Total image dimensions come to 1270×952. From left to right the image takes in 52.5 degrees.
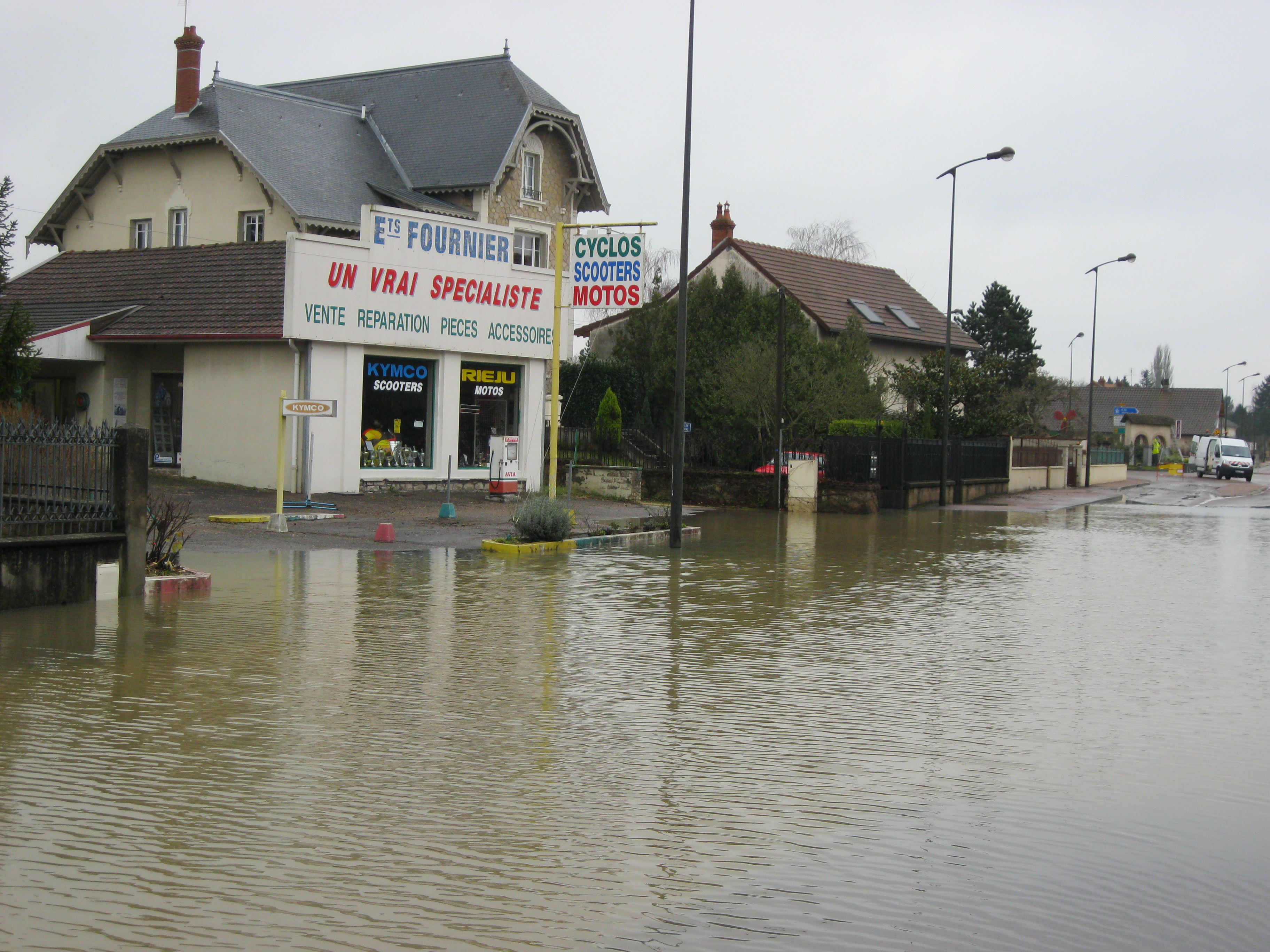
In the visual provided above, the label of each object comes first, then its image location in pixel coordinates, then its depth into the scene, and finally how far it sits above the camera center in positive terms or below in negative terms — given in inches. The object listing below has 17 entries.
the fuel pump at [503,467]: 1139.3 -14.5
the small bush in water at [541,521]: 792.3 -43.0
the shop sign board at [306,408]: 819.4 +23.5
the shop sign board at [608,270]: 896.9 +128.7
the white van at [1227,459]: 2748.5 +26.7
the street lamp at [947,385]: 1526.8 +94.3
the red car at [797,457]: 1412.4 -3.8
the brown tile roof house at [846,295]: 1991.9 +276.3
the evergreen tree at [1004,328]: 3235.7 +345.8
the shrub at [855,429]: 1471.5 +36.6
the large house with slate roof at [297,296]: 1071.0 +131.3
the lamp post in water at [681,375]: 852.6 +53.8
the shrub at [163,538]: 566.6 -43.8
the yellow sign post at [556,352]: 871.1 +68.2
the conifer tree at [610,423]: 1608.0 +37.9
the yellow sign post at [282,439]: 810.2 +3.3
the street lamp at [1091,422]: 2192.4 +80.8
